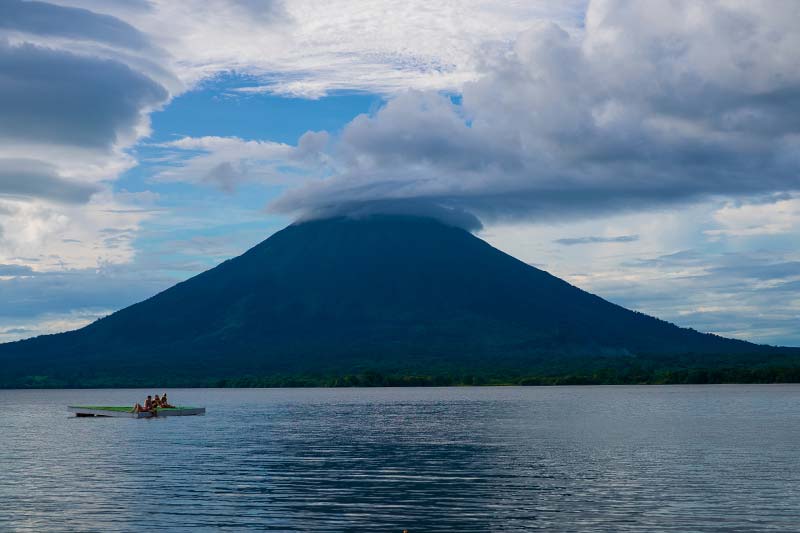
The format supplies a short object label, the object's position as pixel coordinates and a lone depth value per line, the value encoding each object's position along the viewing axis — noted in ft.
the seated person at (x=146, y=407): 331.14
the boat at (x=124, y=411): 335.06
